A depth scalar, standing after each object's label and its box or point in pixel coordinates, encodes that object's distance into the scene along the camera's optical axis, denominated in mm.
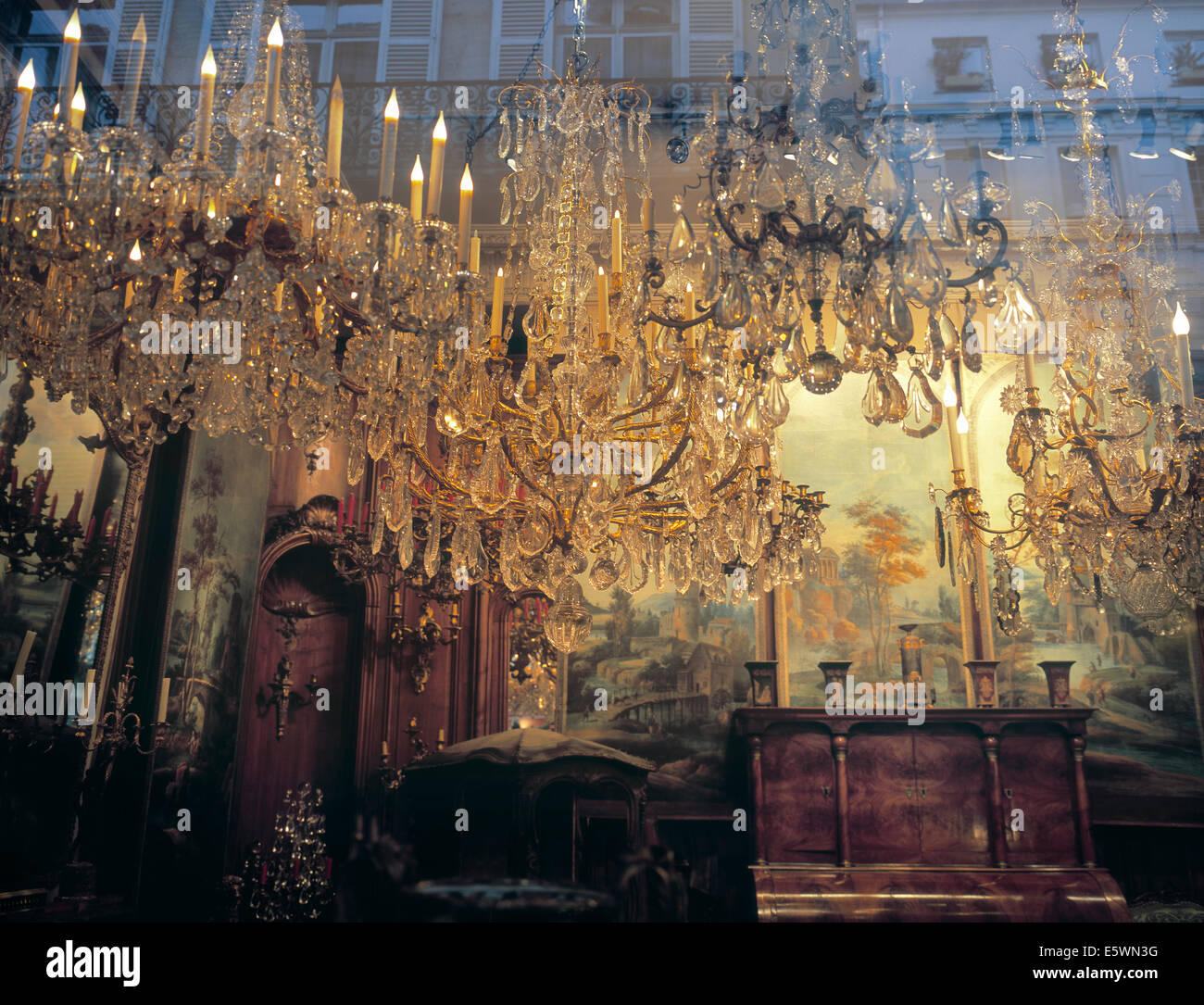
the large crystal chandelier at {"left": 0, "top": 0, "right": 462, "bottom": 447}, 2777
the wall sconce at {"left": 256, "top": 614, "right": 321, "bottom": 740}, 5188
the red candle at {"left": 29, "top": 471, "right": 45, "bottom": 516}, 4098
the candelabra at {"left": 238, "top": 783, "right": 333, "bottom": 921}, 4766
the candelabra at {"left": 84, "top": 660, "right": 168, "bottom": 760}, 4219
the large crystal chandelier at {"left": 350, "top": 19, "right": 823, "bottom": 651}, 3270
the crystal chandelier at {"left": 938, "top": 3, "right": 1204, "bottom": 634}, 3684
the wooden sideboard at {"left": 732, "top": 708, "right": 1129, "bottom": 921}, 4871
